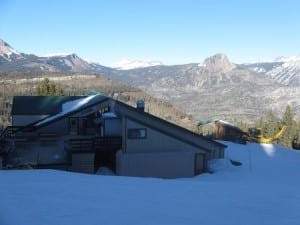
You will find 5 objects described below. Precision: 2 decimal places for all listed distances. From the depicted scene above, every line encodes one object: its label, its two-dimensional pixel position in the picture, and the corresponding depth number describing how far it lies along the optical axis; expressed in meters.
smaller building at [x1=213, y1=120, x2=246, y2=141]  42.83
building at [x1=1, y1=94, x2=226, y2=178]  24.69
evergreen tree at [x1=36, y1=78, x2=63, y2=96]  49.50
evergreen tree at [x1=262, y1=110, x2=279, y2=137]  70.31
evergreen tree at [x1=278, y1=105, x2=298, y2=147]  71.17
